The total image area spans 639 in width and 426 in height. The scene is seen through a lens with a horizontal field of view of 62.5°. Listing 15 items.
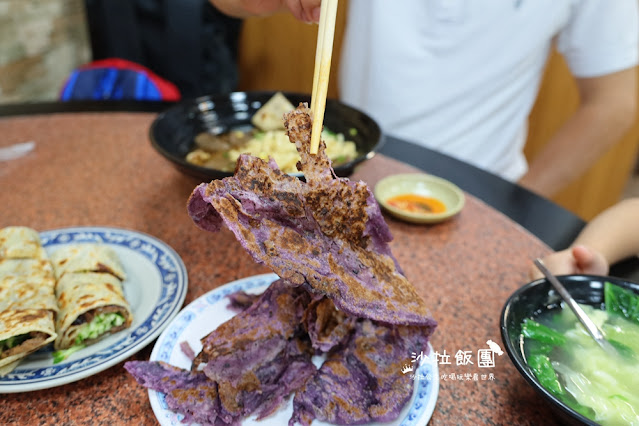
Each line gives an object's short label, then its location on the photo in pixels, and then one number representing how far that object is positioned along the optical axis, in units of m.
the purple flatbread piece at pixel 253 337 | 0.34
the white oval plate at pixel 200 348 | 0.33
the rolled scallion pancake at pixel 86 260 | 0.44
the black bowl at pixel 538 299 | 0.35
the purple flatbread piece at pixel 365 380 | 0.33
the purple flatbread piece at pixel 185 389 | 0.32
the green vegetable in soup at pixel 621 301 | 0.39
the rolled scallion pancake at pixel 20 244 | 0.45
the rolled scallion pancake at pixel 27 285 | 0.40
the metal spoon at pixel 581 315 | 0.37
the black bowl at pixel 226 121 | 0.58
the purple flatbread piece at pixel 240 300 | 0.41
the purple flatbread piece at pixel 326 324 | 0.35
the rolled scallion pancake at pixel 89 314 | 0.39
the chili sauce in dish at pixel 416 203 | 0.59
